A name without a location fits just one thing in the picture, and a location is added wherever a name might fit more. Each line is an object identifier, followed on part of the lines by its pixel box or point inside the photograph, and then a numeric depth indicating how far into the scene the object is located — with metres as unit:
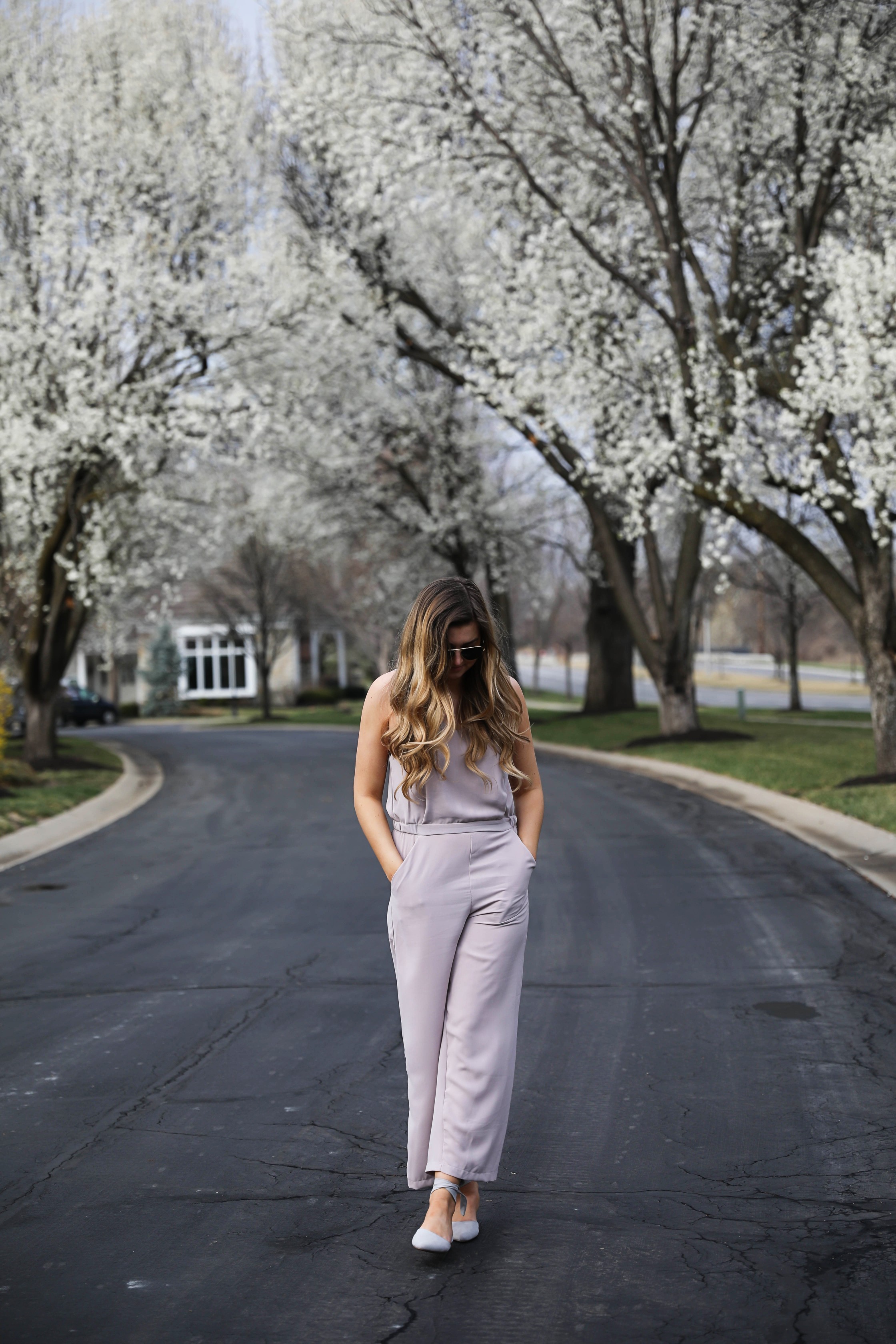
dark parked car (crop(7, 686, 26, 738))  30.68
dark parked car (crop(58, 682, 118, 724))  42.97
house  55.47
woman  3.74
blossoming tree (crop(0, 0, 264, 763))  19.75
